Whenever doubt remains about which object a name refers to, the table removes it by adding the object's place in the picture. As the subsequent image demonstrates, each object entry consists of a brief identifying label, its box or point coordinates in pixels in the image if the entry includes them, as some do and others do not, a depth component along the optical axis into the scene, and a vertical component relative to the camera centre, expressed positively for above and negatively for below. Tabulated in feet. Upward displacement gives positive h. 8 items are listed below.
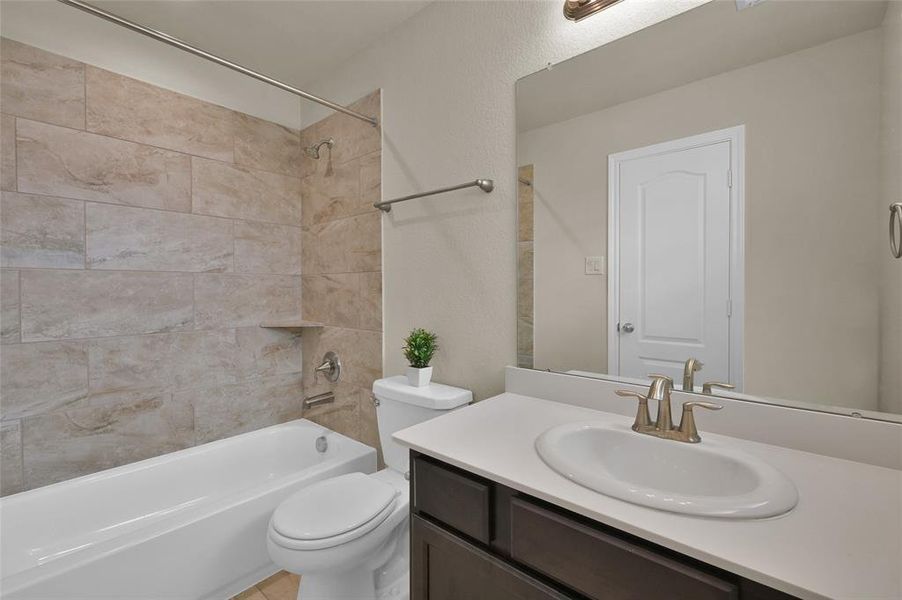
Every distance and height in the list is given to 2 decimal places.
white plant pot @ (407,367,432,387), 5.51 -1.08
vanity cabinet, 2.15 -1.62
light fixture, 4.17 +3.02
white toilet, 4.17 -2.44
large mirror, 3.05 +0.84
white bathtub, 4.33 -2.95
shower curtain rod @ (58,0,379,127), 4.13 +2.96
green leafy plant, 5.63 -0.74
